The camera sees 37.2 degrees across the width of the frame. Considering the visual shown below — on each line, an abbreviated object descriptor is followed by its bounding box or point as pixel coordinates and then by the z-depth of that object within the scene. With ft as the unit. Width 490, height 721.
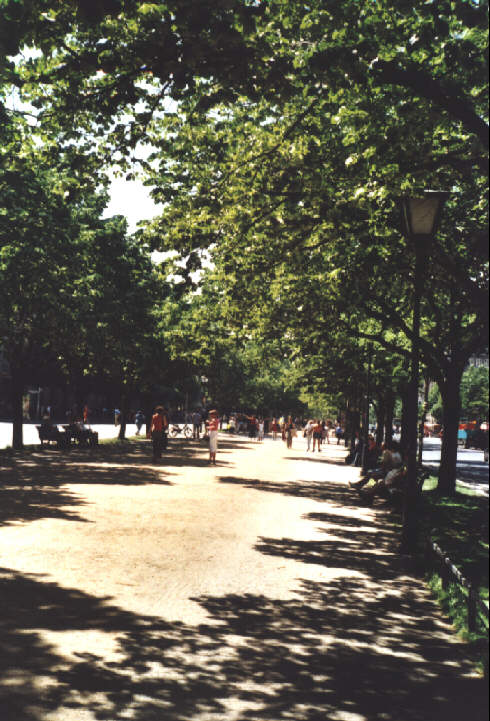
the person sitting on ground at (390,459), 53.83
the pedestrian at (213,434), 83.61
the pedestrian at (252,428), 201.33
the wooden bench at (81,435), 102.63
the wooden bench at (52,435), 97.86
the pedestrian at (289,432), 137.17
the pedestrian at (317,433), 138.12
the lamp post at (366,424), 68.57
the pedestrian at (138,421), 165.23
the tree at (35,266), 67.82
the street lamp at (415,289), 33.14
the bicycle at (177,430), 167.88
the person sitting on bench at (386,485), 51.08
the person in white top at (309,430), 142.82
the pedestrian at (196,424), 159.22
